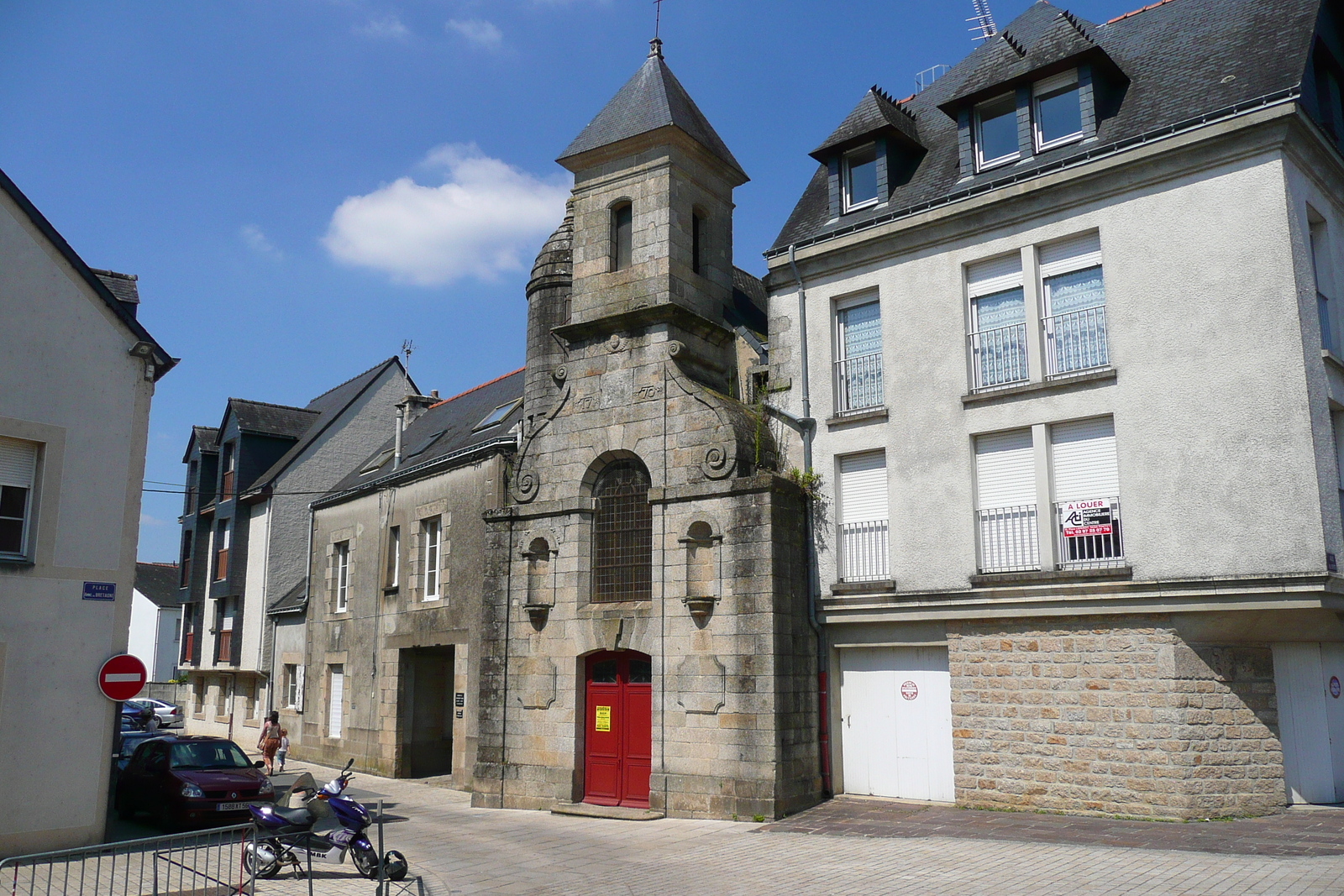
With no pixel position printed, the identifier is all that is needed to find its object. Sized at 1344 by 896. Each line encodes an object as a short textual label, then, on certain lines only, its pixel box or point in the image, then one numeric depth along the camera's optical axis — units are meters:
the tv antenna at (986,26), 17.77
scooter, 10.17
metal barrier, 9.22
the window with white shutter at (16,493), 11.95
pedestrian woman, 19.56
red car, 13.35
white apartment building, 11.47
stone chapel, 13.76
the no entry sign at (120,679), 11.88
